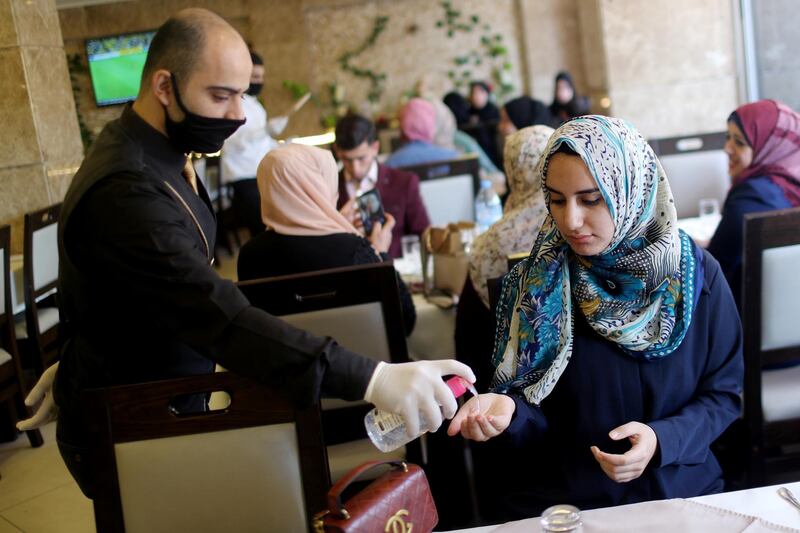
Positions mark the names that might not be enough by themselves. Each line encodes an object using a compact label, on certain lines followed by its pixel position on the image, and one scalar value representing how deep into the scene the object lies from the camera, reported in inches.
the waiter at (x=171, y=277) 56.2
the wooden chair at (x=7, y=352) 152.3
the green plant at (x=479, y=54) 421.1
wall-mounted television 438.9
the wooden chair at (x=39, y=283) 161.3
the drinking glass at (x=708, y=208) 151.9
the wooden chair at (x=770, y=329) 87.8
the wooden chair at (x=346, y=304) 91.7
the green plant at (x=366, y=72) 426.9
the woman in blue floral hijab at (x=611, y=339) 68.8
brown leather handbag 45.4
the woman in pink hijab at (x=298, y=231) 111.4
